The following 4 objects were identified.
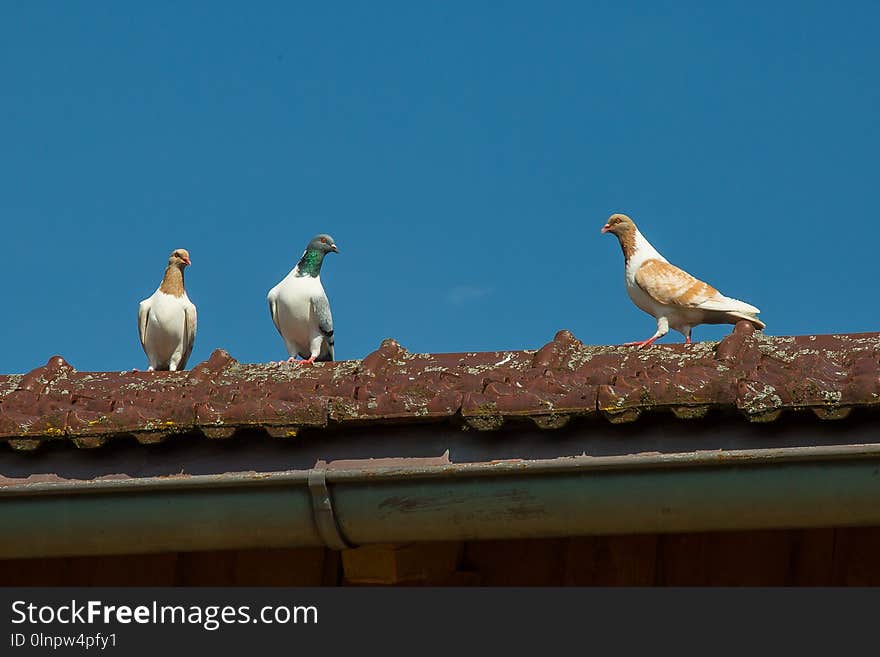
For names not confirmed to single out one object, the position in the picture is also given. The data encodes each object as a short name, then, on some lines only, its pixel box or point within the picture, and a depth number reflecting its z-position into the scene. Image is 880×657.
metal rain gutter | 6.36
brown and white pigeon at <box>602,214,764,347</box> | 11.32
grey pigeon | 14.95
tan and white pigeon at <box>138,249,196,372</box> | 14.41
